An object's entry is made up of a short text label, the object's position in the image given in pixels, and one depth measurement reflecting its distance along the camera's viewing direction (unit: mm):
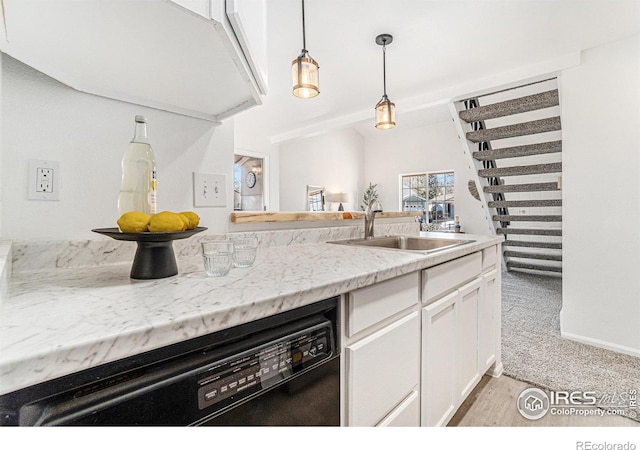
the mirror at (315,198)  6480
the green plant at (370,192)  7457
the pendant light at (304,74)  1912
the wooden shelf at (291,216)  1263
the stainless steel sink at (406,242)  1569
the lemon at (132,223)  684
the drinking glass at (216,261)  738
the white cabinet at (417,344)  791
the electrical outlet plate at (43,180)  819
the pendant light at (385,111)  2545
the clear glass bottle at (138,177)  823
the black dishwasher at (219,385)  383
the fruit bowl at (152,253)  680
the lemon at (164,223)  691
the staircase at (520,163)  2932
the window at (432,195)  6426
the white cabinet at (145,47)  580
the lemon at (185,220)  765
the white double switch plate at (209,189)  1136
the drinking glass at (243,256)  887
